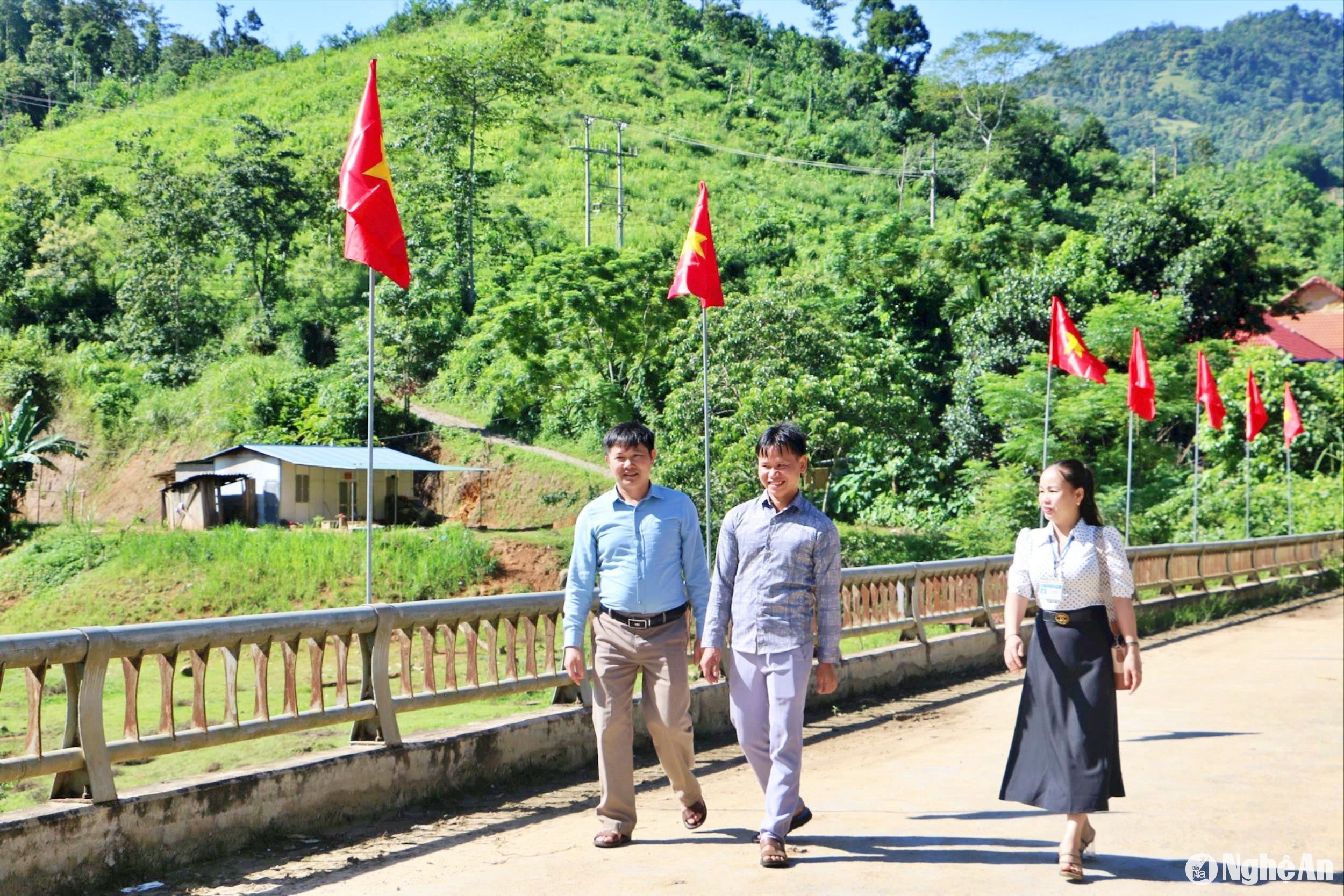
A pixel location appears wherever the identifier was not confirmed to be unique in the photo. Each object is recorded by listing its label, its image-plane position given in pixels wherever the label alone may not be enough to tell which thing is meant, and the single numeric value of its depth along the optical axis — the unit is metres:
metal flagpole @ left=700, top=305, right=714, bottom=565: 11.41
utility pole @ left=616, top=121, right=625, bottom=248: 46.03
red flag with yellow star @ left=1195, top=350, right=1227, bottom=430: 25.22
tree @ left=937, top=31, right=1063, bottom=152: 73.00
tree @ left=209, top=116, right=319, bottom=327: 48.88
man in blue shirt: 6.16
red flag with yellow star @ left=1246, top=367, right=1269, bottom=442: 27.53
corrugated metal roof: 36.84
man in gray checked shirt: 5.98
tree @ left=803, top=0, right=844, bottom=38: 100.25
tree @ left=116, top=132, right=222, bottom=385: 49.78
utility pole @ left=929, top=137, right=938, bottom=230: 58.03
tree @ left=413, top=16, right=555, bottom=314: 49.50
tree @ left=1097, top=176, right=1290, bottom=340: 36.81
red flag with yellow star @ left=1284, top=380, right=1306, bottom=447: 28.89
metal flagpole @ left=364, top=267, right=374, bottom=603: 7.70
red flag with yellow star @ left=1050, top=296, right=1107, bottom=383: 21.28
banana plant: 36.50
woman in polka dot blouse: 5.67
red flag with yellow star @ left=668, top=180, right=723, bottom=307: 12.84
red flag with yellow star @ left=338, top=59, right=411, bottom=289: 8.69
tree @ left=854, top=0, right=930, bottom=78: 91.31
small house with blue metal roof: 37.47
